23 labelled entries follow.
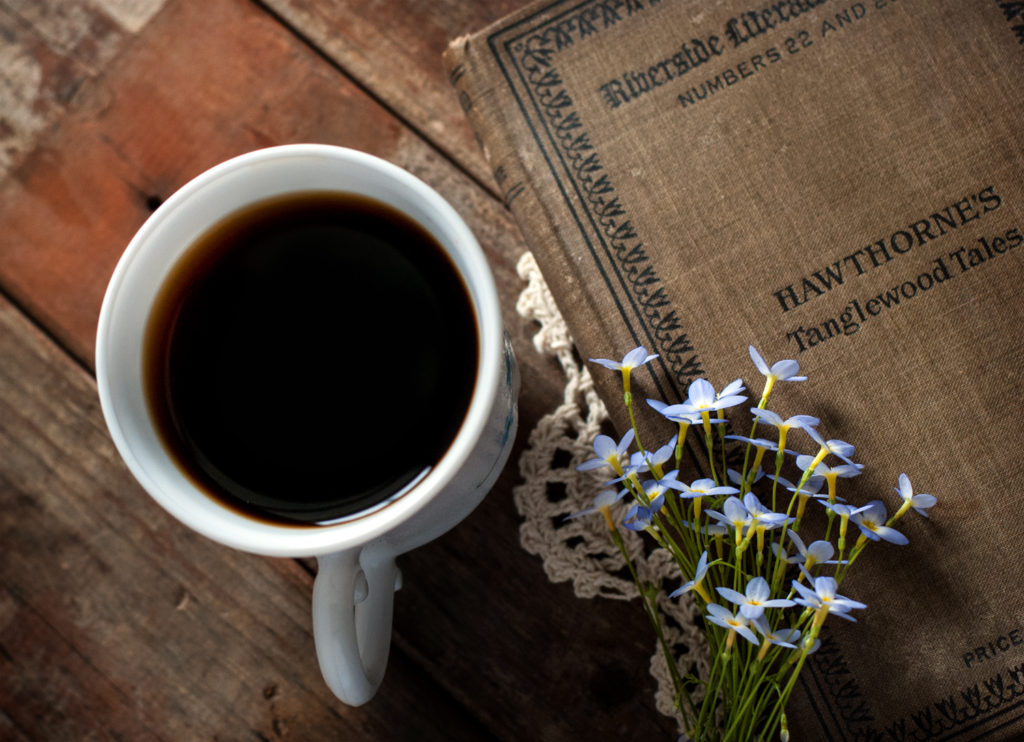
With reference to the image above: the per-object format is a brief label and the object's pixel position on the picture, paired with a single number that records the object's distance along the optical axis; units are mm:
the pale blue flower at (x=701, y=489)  300
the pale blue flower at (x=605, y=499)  316
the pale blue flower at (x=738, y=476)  314
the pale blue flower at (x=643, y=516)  309
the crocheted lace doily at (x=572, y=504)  354
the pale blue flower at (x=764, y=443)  305
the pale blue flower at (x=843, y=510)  304
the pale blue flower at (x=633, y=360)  313
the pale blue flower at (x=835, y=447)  308
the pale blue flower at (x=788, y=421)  307
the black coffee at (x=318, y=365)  317
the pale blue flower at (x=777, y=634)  297
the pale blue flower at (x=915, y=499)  315
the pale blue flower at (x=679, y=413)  310
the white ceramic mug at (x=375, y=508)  286
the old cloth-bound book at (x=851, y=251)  328
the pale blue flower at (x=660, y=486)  305
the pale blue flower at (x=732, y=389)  315
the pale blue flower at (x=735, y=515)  300
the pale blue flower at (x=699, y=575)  300
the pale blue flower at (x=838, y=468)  309
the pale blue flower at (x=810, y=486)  311
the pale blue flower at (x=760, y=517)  297
